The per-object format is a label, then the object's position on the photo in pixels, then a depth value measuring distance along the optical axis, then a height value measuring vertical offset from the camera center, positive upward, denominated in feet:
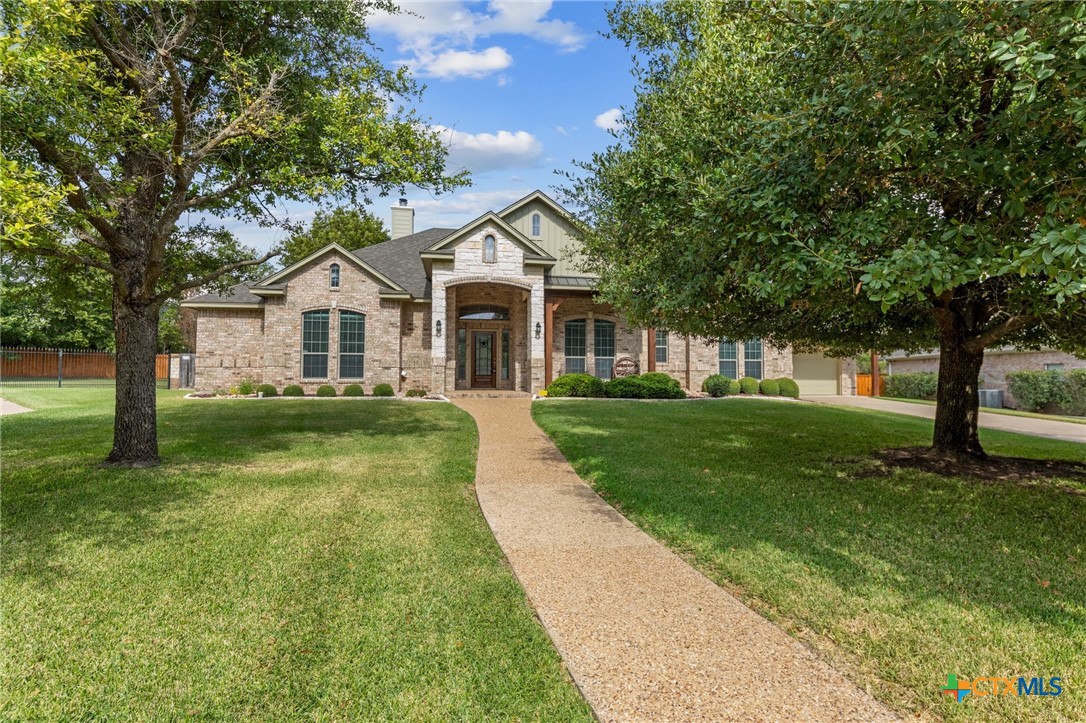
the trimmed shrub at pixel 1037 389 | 61.21 -2.98
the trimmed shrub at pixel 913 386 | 73.20 -3.15
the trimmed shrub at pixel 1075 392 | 59.16 -3.11
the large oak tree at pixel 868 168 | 11.59 +5.54
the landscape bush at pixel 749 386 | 67.92 -2.98
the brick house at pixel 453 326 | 61.67 +4.40
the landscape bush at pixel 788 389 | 67.87 -3.33
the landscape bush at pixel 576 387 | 58.70 -2.80
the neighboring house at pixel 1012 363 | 64.59 +0.19
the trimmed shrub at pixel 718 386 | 65.57 -2.89
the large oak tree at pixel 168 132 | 17.08 +10.26
